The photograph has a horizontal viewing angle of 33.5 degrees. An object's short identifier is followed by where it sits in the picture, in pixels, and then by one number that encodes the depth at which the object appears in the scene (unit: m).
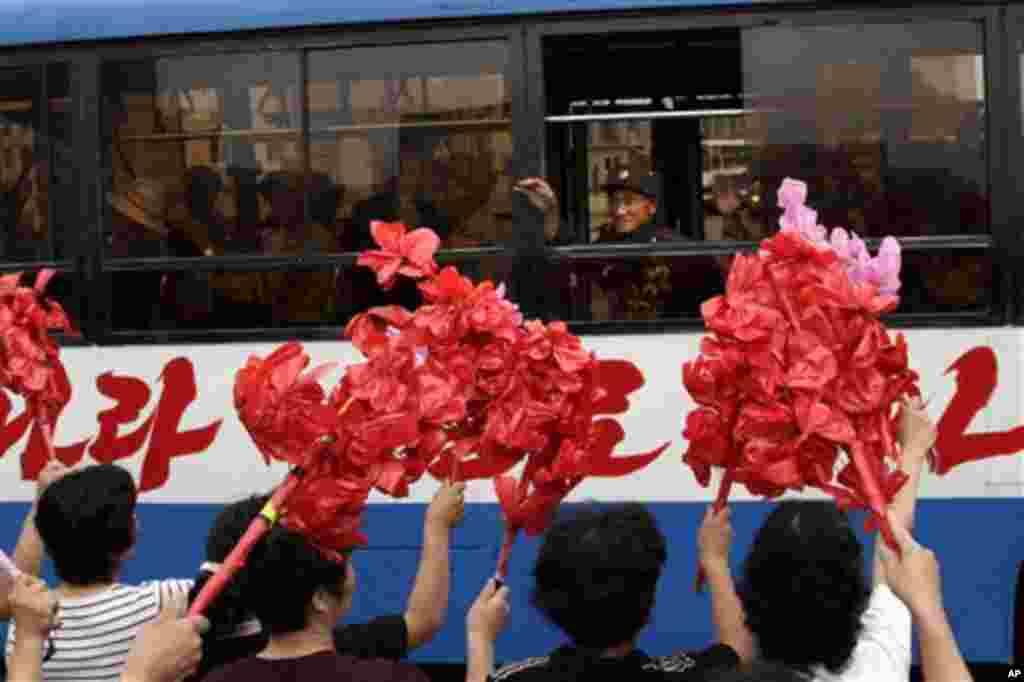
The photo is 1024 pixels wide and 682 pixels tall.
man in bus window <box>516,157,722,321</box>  6.16
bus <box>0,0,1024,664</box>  6.02
